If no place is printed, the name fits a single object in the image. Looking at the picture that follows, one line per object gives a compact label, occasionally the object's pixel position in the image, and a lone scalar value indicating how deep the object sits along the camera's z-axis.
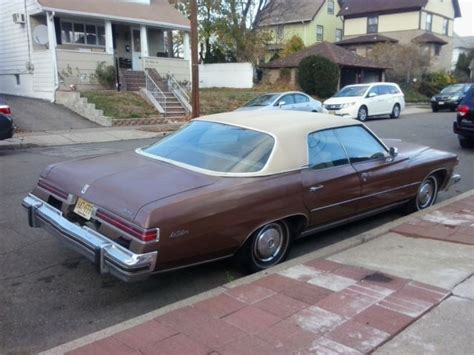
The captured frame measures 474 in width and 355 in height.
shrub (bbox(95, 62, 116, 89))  21.17
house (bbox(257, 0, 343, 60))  40.56
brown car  3.48
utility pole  14.62
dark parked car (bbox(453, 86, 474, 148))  11.27
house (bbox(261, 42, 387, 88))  31.36
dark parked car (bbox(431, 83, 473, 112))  26.44
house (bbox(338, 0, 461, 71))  43.97
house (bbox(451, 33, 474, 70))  53.78
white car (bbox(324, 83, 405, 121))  19.78
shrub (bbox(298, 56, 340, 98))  28.23
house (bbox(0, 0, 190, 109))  20.53
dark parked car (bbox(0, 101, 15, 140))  11.03
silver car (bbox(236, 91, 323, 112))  17.44
